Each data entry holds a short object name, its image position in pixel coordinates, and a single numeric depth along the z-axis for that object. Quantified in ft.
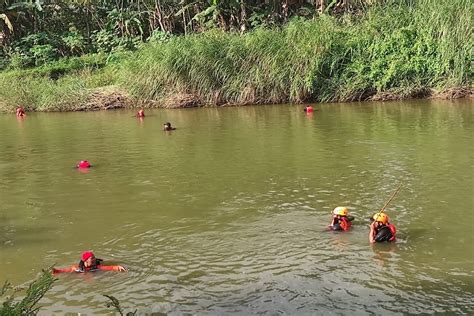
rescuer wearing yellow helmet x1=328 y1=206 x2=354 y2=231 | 25.20
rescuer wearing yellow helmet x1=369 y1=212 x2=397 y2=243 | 23.48
